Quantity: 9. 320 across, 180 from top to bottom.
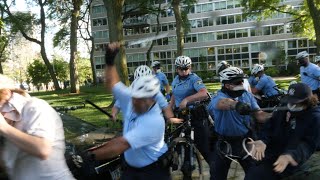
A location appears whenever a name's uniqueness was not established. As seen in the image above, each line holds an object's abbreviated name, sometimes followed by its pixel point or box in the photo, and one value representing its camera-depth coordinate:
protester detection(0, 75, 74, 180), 1.45
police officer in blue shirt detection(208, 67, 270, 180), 2.89
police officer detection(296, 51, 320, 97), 6.16
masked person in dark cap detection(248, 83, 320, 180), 2.13
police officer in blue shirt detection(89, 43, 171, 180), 1.88
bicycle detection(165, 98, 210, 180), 3.57
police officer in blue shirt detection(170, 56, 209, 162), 3.80
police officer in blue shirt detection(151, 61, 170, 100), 6.29
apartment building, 39.94
